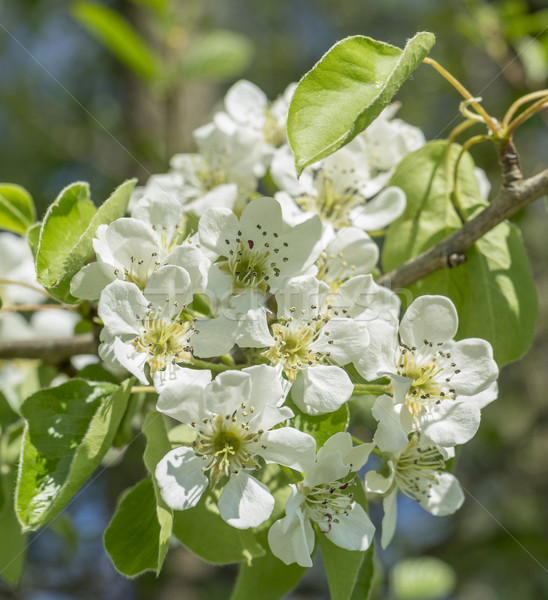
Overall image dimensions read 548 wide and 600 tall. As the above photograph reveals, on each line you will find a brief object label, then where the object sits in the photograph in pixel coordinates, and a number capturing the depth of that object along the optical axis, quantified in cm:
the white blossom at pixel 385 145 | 47
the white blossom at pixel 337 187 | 46
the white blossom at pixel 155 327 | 41
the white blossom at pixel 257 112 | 49
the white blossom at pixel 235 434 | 40
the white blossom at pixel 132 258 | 41
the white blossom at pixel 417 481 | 42
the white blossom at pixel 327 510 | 40
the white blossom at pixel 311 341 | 41
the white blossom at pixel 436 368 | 41
